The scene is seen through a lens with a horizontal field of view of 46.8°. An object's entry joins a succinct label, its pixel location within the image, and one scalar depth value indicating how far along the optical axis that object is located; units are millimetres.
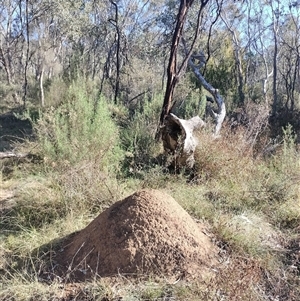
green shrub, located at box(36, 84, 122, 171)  4720
